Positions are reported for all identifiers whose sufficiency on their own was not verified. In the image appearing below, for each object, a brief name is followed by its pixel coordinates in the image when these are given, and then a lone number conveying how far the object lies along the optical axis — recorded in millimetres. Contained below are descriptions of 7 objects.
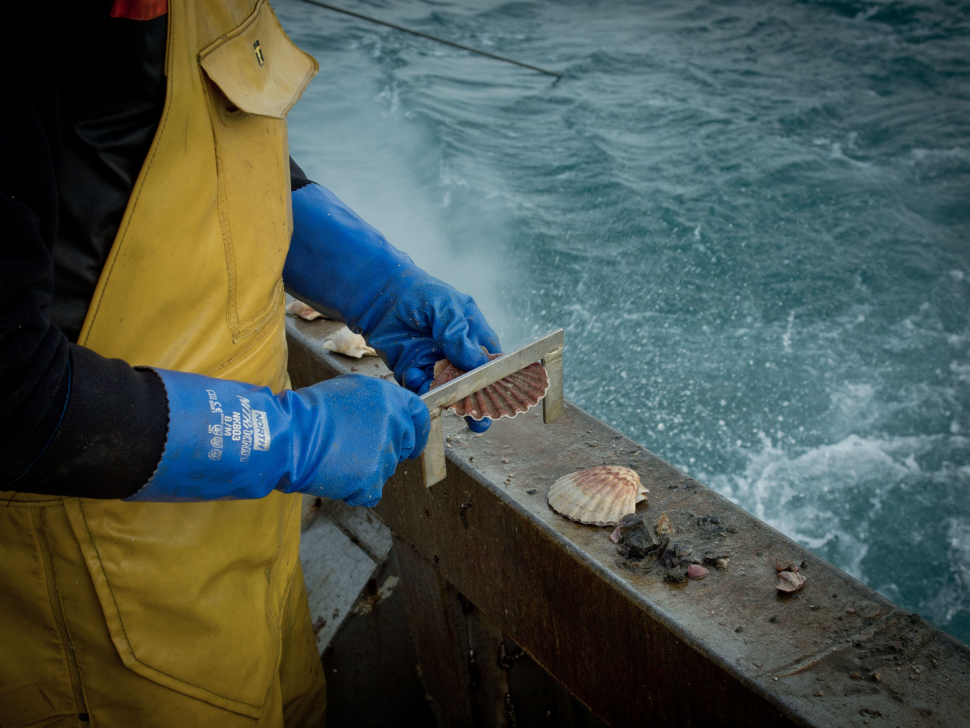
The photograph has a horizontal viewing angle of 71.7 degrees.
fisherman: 1028
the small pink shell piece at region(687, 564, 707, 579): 1537
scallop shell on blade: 1630
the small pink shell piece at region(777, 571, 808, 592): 1473
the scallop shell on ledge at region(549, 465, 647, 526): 1660
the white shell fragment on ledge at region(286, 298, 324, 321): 2715
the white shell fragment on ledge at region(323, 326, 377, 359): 2385
